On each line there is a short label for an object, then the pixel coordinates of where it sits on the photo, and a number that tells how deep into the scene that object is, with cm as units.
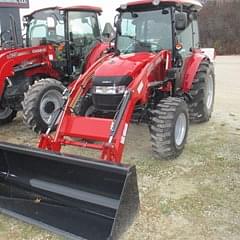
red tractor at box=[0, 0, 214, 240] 253
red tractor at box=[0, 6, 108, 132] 446
